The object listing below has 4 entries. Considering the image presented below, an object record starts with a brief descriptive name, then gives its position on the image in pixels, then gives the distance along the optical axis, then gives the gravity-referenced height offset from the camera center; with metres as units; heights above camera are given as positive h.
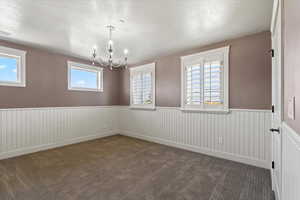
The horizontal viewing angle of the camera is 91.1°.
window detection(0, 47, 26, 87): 3.32 +0.76
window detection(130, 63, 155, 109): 4.70 +0.45
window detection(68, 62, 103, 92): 4.50 +0.74
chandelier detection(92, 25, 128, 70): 4.59 +1.30
